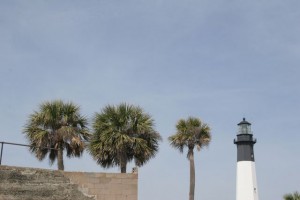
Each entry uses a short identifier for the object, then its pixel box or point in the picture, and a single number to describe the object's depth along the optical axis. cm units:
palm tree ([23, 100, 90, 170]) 2223
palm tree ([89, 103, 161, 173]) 2207
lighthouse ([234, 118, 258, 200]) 3949
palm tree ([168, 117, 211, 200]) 2772
